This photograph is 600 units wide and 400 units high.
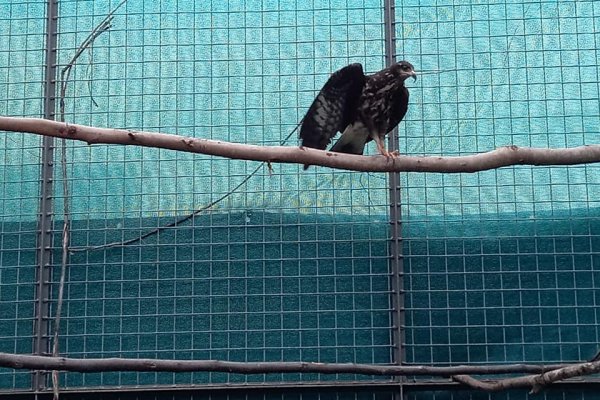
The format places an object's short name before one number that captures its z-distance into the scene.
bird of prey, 7.70
